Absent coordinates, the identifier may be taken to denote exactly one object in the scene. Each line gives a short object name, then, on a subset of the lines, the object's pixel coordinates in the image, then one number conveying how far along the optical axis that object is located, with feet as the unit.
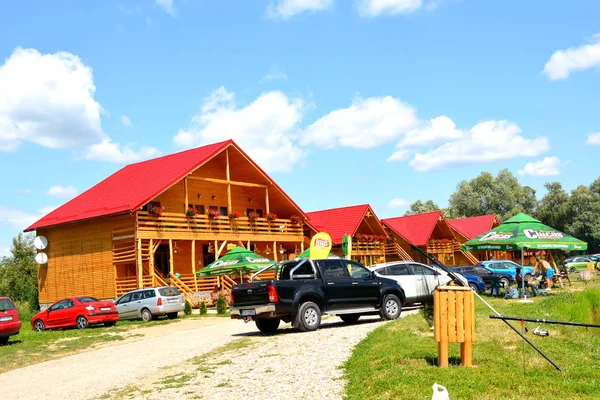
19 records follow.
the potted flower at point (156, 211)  100.78
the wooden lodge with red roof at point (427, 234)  166.67
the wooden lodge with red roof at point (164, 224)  101.45
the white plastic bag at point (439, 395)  20.53
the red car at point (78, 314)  77.20
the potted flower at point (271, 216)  123.24
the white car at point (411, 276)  66.33
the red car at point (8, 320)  63.93
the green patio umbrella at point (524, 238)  77.20
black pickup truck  52.54
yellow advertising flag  79.61
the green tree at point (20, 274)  130.11
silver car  82.48
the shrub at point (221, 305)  87.20
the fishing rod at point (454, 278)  29.25
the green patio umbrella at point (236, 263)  85.66
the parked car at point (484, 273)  101.41
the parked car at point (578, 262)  171.12
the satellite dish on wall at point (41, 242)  114.21
